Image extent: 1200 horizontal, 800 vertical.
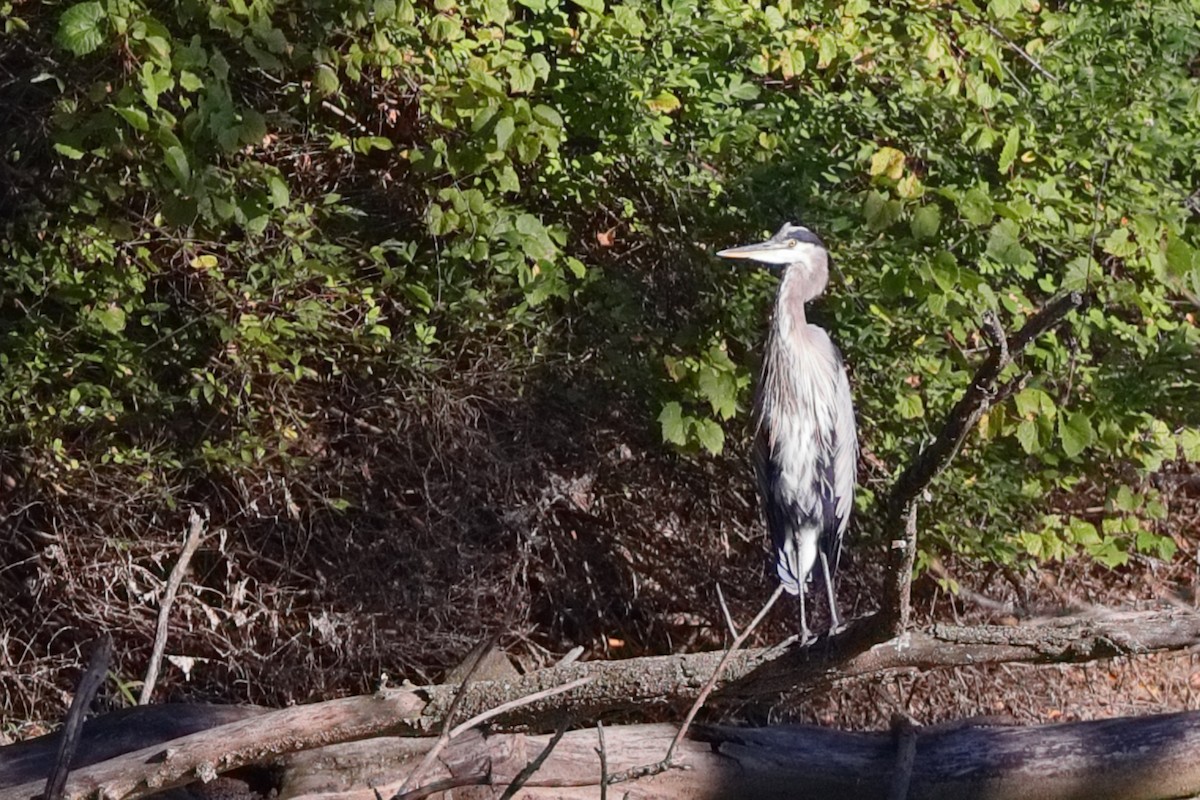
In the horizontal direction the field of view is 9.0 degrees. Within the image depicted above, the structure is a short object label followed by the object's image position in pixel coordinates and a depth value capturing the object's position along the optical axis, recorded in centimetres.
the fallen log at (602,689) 1601
